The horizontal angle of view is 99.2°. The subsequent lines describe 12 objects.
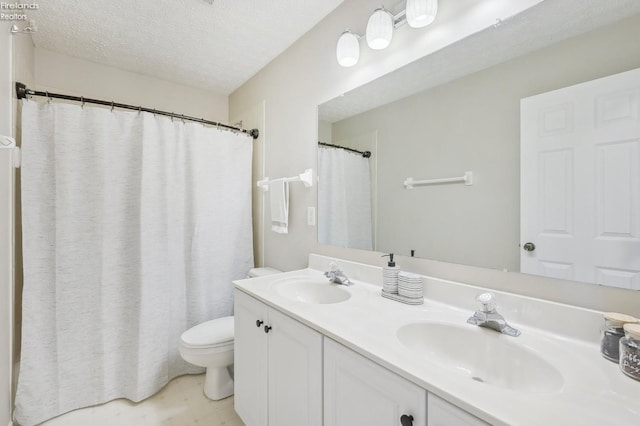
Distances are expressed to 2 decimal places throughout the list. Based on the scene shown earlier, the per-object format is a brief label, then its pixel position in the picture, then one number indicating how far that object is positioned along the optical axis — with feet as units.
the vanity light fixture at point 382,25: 3.61
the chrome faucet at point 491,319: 2.72
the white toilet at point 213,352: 5.17
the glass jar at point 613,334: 2.19
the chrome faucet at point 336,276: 4.54
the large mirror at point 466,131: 2.70
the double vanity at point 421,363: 1.77
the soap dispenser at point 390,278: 3.82
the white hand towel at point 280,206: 6.20
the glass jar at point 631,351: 1.95
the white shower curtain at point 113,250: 4.86
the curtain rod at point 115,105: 4.74
